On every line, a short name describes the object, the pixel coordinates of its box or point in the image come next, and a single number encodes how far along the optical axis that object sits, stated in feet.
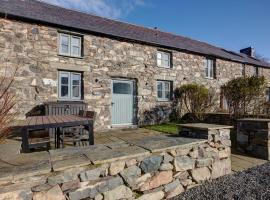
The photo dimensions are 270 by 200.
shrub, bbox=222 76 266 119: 29.60
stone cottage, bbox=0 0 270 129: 26.12
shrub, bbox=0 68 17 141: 8.87
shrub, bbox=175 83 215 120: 36.32
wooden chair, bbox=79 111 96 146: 15.37
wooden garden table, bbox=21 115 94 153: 11.43
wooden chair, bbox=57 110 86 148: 17.88
